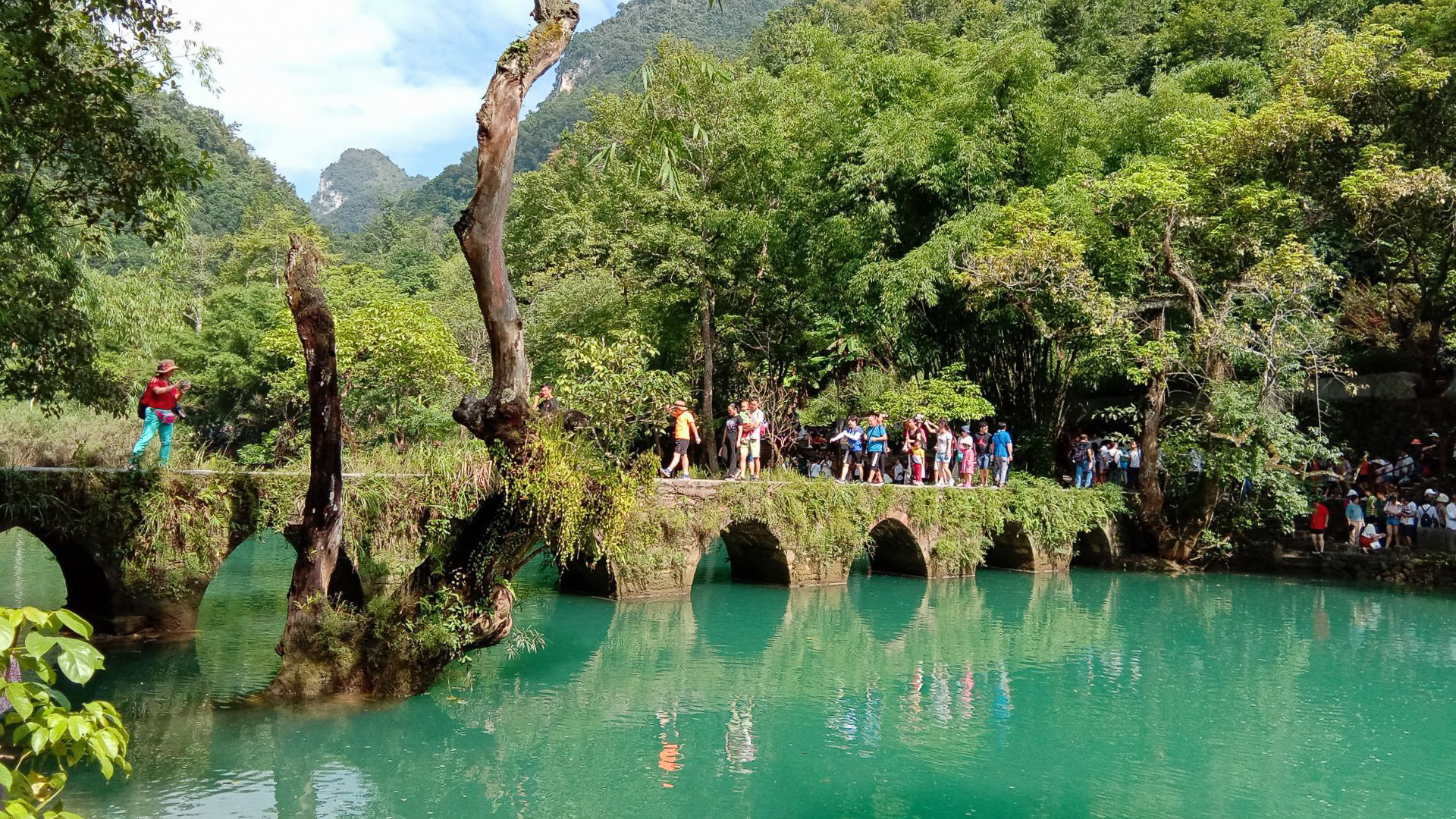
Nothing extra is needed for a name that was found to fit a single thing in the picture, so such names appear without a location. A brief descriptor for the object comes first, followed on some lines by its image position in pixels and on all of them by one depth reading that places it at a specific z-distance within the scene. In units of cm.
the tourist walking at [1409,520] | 2055
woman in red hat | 1123
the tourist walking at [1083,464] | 2245
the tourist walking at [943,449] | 1981
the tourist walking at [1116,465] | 2344
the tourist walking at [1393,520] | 2058
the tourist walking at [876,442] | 1950
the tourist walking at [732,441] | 1758
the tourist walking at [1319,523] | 2147
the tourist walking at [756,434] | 1706
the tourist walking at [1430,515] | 2039
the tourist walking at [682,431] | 1639
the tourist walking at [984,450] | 2172
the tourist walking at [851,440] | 1947
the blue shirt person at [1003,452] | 2081
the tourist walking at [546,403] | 938
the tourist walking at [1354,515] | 2122
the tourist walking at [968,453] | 2052
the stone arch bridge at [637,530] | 1102
